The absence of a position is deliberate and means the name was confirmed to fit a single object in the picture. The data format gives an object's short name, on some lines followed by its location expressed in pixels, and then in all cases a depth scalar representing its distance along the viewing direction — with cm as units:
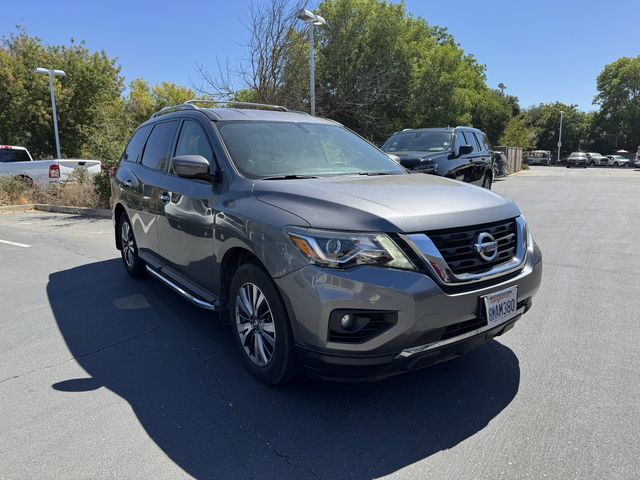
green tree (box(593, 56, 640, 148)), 6406
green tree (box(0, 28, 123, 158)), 2608
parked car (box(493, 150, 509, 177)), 2306
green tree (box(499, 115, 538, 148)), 3499
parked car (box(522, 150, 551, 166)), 6122
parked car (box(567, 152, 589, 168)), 5317
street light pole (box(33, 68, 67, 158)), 1842
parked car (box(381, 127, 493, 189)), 977
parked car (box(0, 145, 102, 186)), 1441
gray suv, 257
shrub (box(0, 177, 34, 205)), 1397
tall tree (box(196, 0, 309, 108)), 1505
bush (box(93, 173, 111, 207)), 1203
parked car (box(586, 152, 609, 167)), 5762
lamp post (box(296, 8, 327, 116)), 1270
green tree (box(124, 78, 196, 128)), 4431
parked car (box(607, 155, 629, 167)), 5728
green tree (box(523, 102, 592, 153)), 7231
